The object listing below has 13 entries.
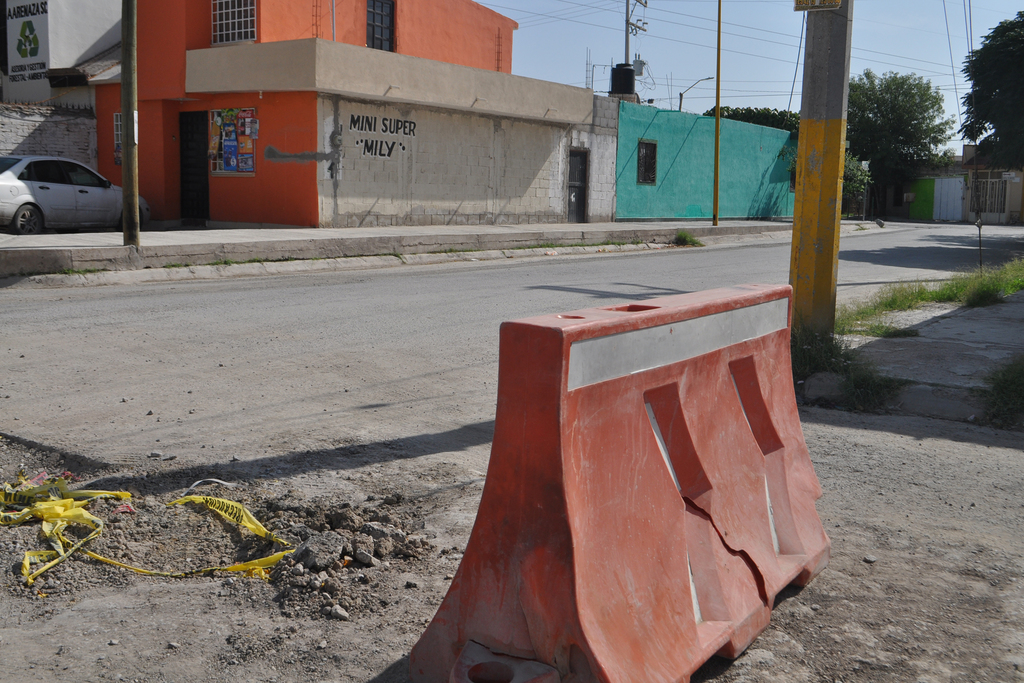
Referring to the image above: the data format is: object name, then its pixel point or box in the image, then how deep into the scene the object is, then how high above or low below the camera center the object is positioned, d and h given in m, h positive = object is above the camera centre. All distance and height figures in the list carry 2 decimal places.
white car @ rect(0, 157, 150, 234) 15.55 +0.35
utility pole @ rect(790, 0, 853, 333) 6.54 +0.53
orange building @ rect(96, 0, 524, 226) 19.03 +2.69
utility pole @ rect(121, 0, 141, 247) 12.60 +1.31
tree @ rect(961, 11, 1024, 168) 23.09 +3.73
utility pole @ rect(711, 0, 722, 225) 28.02 +4.05
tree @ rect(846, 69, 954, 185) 49.56 +5.96
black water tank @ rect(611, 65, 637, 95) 36.00 +5.84
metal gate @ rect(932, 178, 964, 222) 48.78 +1.73
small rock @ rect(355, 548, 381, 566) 3.32 -1.24
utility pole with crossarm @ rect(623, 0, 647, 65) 42.84 +9.58
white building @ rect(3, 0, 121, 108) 22.36 +4.31
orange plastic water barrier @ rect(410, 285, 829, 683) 2.42 -0.86
